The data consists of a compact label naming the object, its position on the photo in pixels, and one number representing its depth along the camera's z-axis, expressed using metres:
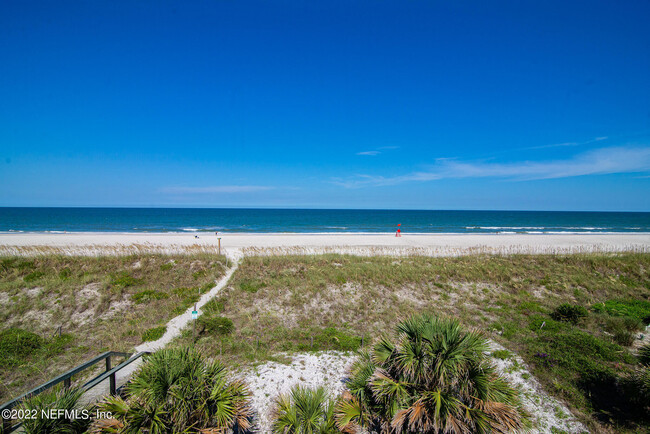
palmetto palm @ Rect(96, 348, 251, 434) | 4.56
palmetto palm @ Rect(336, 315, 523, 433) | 4.83
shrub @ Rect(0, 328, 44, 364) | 9.07
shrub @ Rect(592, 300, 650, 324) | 12.16
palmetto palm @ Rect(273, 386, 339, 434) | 5.51
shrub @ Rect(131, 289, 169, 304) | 13.44
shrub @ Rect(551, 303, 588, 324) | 11.85
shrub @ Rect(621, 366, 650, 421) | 6.41
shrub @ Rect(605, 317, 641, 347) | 9.95
